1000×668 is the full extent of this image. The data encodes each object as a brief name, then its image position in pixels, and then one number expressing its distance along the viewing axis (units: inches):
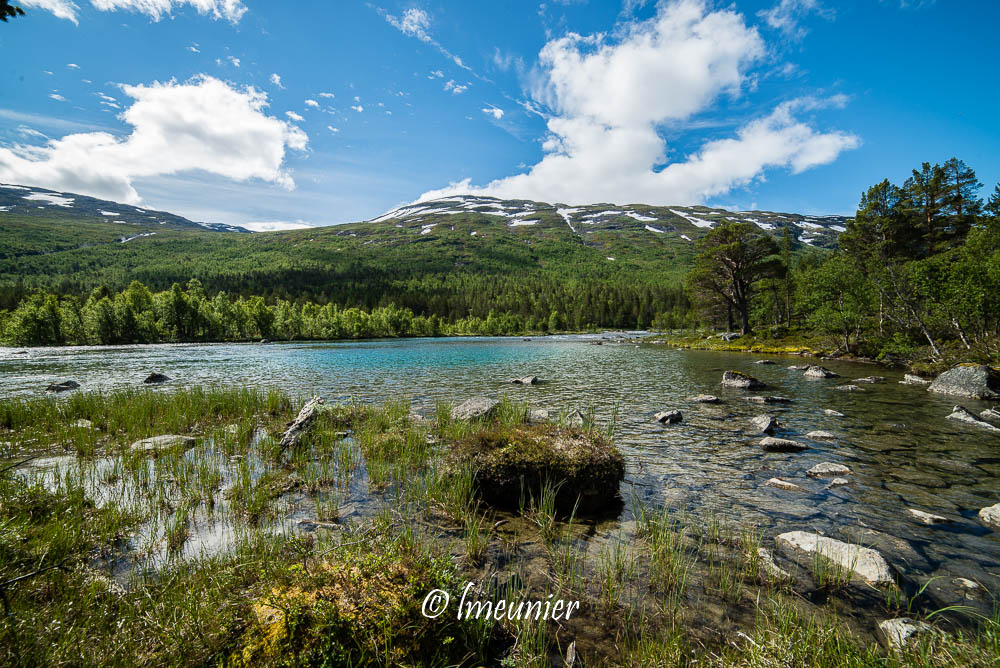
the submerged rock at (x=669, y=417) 571.2
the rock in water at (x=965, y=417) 531.4
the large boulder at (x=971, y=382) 717.9
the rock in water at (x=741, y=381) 877.2
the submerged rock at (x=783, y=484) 340.4
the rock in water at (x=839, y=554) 209.9
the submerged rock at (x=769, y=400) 720.7
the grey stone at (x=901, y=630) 159.6
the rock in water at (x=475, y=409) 526.6
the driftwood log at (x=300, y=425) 435.0
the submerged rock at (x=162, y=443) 402.3
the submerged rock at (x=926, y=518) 279.9
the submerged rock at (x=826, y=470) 372.8
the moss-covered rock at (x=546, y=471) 298.5
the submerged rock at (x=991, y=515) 276.1
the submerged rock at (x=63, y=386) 868.0
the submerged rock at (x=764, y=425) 522.9
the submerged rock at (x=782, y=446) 449.1
